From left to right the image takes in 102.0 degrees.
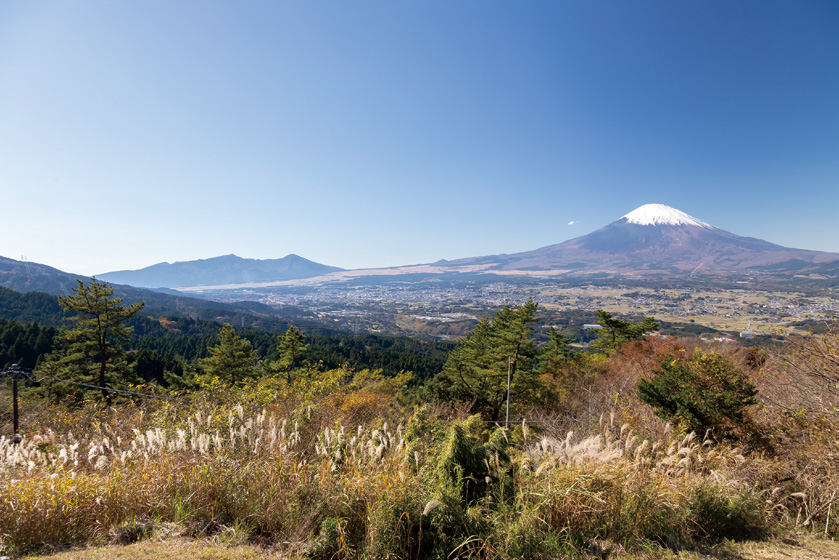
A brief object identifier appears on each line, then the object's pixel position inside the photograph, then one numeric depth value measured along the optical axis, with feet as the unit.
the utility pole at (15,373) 19.01
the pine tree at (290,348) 81.97
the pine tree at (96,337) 55.21
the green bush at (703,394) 25.72
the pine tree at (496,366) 65.16
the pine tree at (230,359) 74.02
